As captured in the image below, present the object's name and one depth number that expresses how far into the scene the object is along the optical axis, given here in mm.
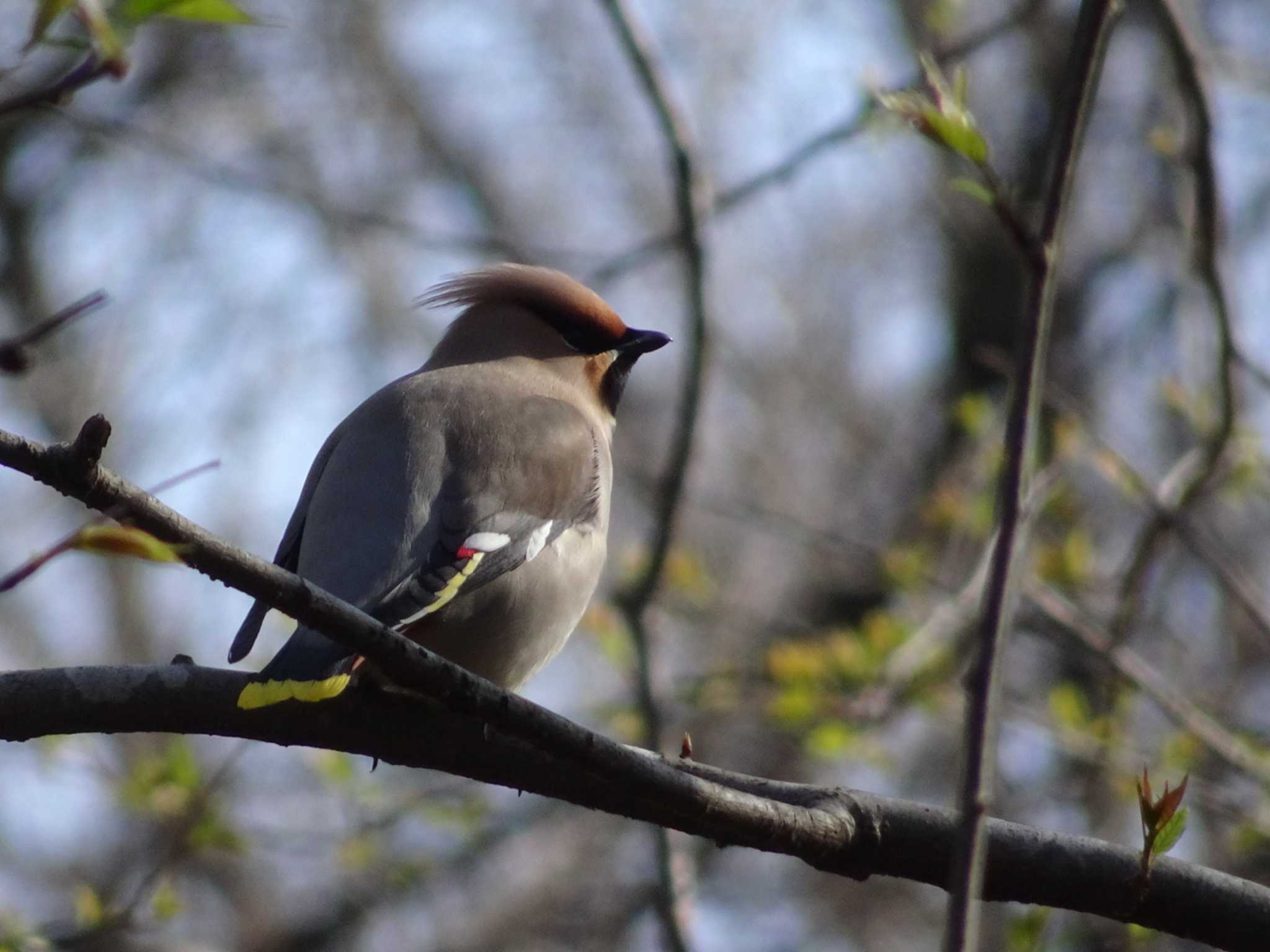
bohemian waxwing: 7023
